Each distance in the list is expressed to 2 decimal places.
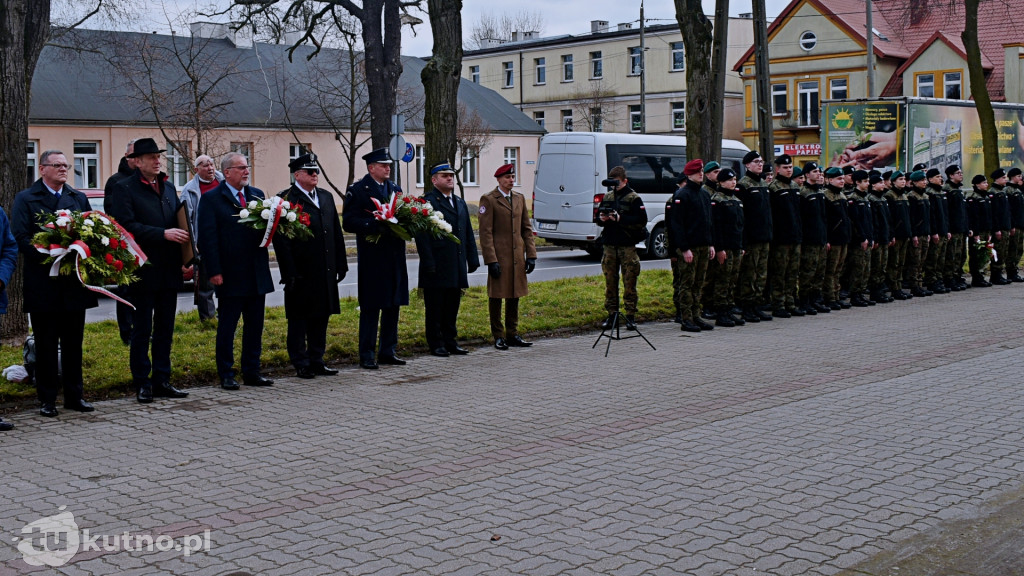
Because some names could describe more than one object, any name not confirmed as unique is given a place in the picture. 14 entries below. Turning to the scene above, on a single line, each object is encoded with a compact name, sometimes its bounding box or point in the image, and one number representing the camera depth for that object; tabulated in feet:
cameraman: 44.27
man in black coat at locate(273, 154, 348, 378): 34.12
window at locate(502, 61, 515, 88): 253.85
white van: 78.74
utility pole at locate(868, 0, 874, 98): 132.67
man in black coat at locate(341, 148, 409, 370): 36.29
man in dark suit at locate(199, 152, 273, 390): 31.99
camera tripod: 40.67
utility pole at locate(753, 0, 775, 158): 69.92
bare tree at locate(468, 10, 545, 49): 273.54
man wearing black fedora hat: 30.19
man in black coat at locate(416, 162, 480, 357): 38.40
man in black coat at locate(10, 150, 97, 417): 27.73
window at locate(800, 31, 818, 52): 191.62
